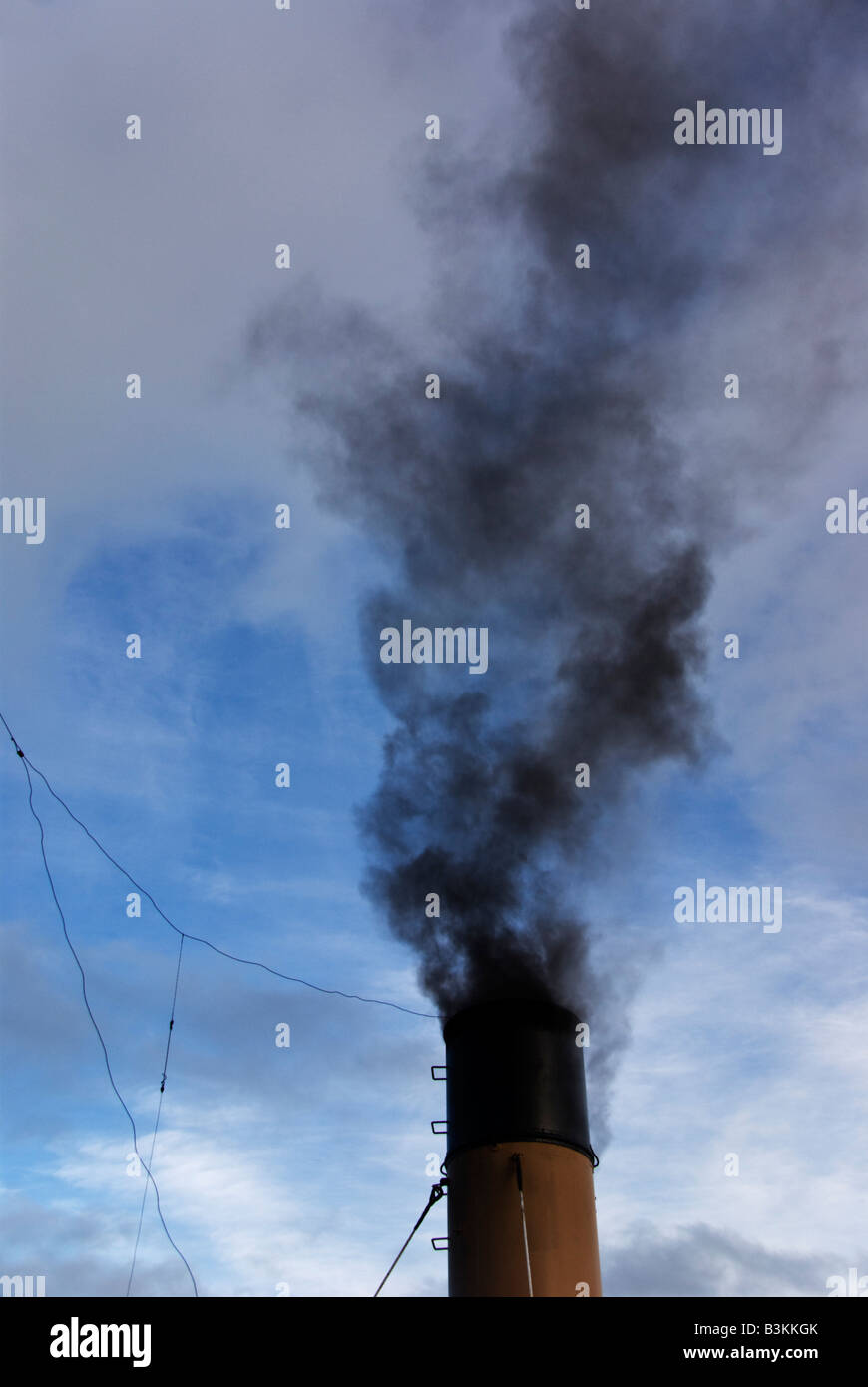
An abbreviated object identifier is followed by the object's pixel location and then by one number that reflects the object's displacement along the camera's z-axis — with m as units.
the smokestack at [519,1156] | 10.07
